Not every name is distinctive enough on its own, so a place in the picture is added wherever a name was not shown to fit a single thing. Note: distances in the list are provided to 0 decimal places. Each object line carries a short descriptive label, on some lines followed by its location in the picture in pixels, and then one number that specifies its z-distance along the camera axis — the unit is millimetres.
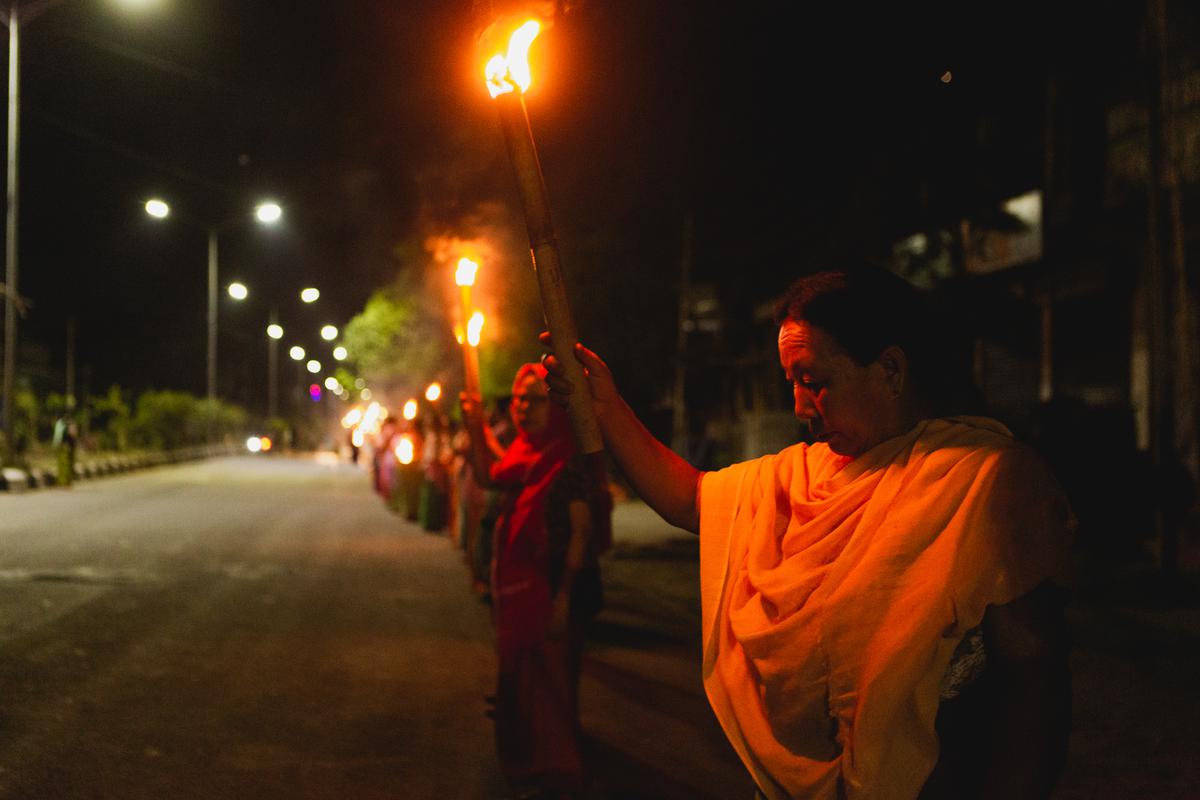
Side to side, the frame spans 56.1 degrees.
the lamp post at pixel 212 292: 45062
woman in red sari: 5012
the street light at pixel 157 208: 28119
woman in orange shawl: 1880
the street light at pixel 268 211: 30016
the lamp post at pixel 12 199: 22531
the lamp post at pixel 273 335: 67188
